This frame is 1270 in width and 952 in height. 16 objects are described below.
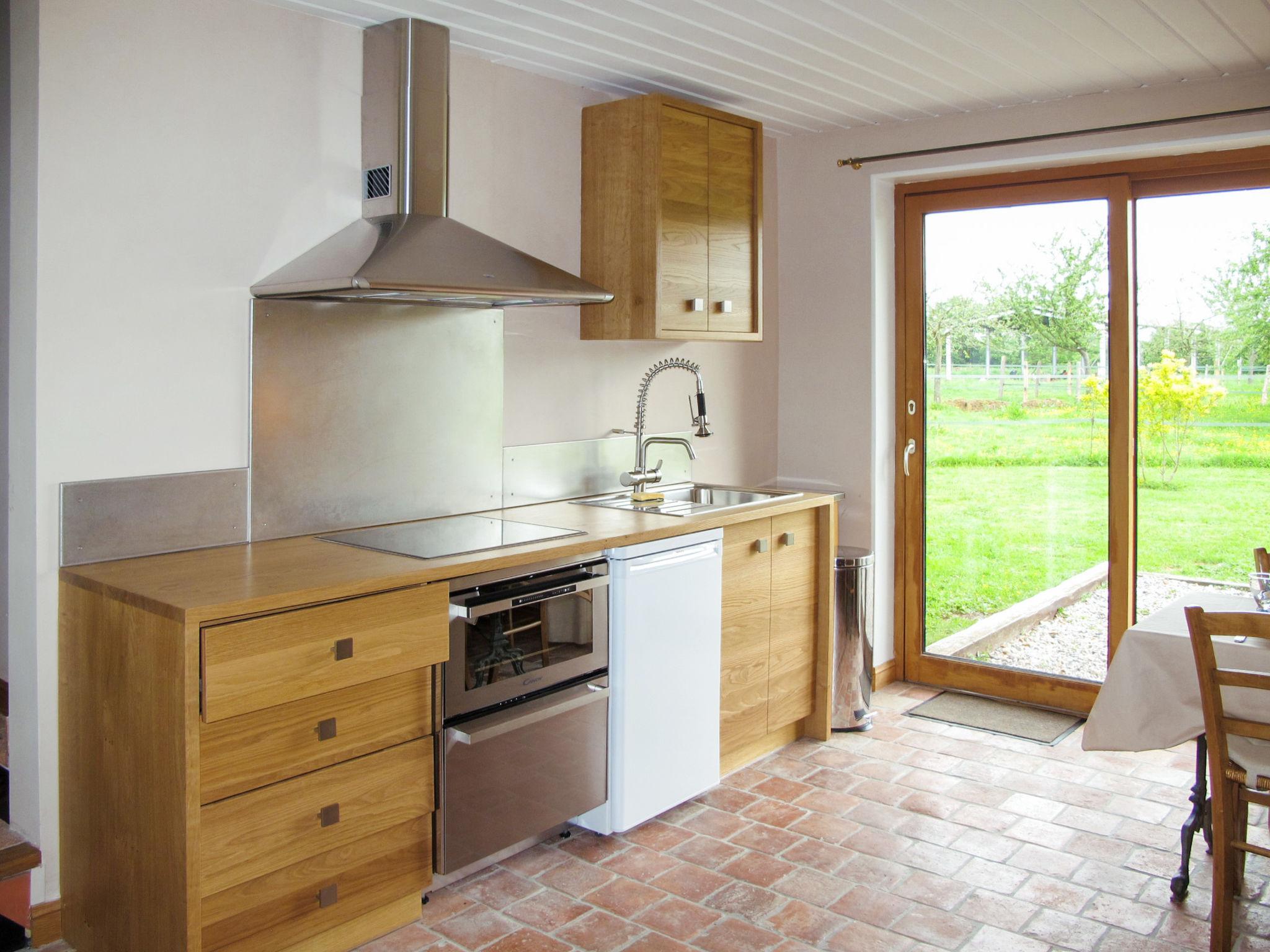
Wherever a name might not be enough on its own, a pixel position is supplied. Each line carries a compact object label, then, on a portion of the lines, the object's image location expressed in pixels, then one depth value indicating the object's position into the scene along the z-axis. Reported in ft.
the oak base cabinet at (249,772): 7.00
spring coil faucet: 12.19
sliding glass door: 12.89
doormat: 13.32
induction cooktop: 9.09
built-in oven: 8.64
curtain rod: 11.94
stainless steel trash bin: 13.24
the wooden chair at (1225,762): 7.65
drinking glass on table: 8.82
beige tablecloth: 8.64
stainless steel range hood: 9.05
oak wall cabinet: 11.98
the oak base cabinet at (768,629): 11.57
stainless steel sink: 11.96
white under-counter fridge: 10.07
